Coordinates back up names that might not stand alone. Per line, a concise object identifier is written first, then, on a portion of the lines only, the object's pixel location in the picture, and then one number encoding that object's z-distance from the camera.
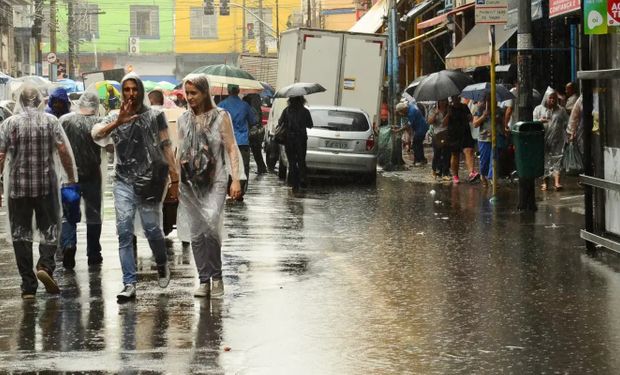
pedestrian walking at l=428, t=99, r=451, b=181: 25.31
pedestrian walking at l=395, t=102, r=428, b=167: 32.75
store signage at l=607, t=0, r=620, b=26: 12.30
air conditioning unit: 95.69
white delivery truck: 29.39
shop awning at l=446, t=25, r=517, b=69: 28.16
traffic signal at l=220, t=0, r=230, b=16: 64.62
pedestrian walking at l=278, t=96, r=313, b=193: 23.50
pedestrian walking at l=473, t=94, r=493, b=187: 23.66
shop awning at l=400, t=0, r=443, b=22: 42.16
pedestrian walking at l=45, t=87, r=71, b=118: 13.67
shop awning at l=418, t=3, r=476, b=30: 33.38
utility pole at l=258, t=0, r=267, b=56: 82.19
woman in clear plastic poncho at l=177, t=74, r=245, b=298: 10.94
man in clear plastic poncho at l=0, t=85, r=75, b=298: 10.96
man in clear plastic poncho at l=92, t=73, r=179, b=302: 10.85
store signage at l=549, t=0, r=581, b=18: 20.66
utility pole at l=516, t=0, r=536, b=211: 18.52
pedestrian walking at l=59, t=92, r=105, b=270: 12.82
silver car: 25.69
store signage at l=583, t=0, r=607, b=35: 12.35
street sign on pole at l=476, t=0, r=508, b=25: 19.66
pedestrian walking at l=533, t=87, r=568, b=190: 22.36
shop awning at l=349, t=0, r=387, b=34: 45.44
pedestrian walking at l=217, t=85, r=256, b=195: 22.41
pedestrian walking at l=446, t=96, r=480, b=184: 24.92
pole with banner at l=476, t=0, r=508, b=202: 19.66
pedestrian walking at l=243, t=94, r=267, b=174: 29.64
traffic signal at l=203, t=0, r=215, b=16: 64.13
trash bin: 18.19
